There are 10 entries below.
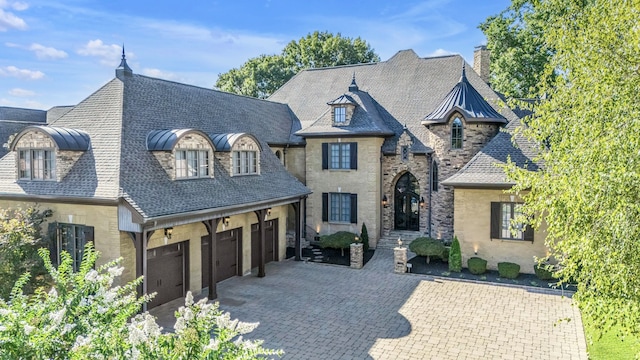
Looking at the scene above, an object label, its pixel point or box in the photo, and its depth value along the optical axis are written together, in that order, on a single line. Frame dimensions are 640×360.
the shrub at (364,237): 21.42
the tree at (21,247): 11.32
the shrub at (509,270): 16.95
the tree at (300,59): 43.69
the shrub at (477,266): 17.50
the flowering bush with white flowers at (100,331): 4.63
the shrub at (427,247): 19.08
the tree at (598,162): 6.31
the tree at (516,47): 27.44
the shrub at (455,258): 17.92
